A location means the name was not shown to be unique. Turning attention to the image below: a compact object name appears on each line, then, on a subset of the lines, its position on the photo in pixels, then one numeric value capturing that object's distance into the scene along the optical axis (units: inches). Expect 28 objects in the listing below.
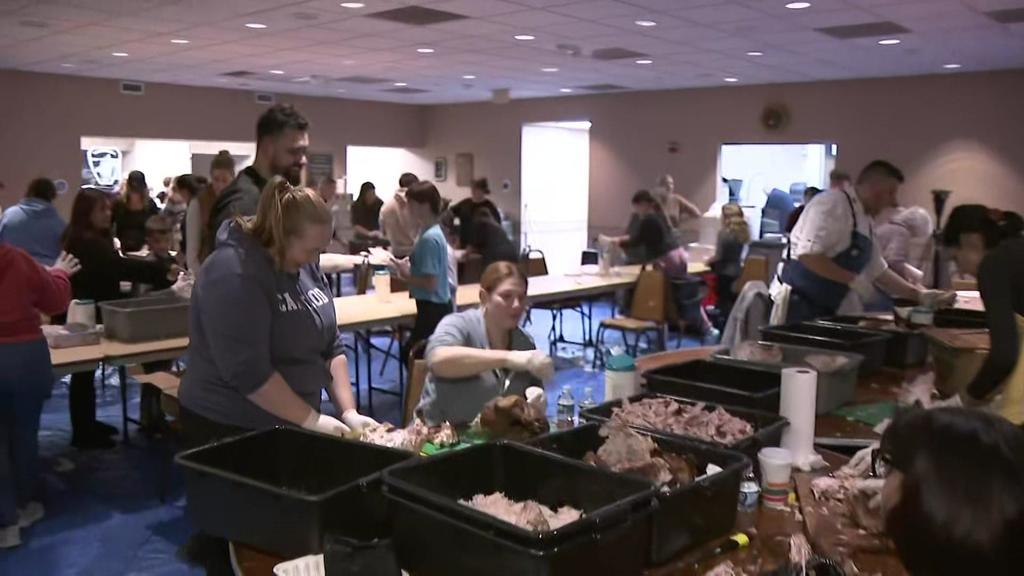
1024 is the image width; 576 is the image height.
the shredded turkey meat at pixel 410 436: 77.4
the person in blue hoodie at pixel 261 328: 76.8
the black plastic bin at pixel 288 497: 56.0
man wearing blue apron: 150.2
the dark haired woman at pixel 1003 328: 91.7
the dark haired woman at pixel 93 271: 171.6
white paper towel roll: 80.9
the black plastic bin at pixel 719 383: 85.9
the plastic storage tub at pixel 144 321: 153.4
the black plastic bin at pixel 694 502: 57.2
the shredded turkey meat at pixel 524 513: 53.7
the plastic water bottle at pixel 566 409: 88.5
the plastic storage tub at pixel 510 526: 48.6
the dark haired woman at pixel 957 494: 37.5
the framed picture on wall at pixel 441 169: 521.7
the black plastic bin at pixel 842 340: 116.6
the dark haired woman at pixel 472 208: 296.2
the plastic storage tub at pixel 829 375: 100.0
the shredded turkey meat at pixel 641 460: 63.3
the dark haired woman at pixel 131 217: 273.1
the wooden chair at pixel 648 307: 245.3
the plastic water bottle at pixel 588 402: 86.4
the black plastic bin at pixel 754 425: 74.0
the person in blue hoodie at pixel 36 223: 197.8
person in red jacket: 128.0
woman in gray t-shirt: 99.0
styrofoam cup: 72.2
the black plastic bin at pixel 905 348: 124.0
